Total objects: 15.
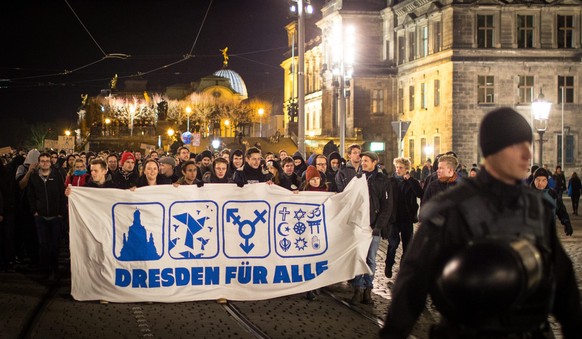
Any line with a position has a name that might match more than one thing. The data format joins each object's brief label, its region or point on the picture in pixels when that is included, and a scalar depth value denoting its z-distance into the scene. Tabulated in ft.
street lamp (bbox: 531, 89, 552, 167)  102.58
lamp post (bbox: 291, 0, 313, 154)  98.94
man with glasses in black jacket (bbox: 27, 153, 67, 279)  47.78
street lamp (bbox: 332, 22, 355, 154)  122.62
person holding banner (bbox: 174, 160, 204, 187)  43.09
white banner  39.27
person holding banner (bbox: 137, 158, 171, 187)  42.52
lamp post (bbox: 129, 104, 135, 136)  347.87
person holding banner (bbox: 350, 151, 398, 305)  42.06
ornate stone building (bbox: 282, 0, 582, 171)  197.26
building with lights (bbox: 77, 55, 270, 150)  251.19
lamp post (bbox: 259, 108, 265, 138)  391.40
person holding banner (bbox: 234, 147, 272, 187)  45.06
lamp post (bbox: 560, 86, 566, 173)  187.87
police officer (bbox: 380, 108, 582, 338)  12.21
